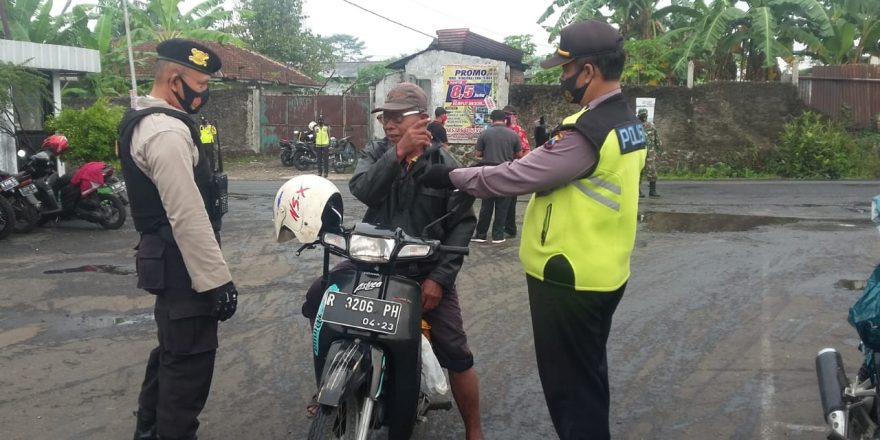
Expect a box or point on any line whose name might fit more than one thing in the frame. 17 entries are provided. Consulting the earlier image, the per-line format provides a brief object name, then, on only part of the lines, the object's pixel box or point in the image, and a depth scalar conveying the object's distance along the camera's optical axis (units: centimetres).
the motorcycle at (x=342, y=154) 2200
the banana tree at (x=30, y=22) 1952
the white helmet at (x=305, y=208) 344
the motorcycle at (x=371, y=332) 320
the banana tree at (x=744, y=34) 1908
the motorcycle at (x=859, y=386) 309
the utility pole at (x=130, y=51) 1215
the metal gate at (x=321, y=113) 2433
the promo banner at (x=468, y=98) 1975
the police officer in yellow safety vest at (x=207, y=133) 1620
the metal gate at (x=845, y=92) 1994
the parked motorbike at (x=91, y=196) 1039
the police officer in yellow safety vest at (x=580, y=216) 304
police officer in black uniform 325
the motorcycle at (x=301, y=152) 2222
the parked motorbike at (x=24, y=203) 985
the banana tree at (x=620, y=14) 2035
